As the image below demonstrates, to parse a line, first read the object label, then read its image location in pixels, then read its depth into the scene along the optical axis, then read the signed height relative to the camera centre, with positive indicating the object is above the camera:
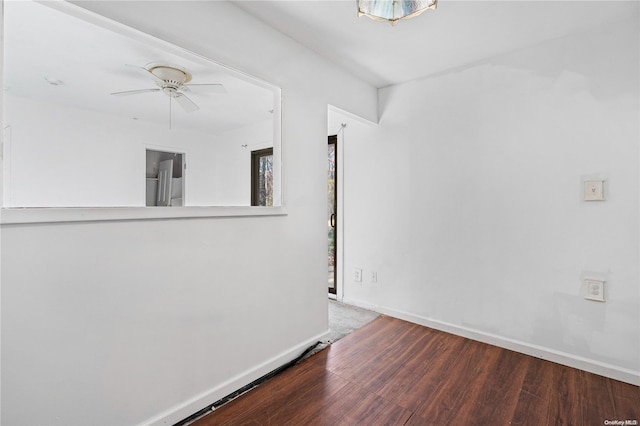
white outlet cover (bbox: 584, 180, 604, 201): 2.02 +0.18
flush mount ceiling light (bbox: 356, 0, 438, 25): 1.54 +1.09
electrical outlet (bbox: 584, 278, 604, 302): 2.03 -0.50
